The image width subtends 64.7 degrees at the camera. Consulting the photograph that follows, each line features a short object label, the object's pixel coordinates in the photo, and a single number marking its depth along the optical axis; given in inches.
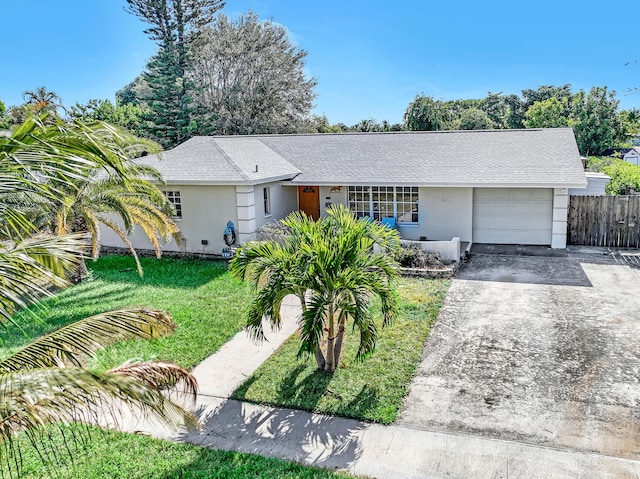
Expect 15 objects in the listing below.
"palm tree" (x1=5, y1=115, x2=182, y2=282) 494.0
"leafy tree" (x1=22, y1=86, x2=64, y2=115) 1285.7
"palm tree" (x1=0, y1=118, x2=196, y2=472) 137.4
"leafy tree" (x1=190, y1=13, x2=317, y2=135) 1533.0
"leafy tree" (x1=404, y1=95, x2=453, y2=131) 1659.7
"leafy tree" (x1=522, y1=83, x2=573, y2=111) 2339.4
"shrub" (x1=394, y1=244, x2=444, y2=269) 570.3
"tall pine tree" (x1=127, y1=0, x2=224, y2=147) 1428.4
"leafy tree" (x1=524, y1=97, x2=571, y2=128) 1796.3
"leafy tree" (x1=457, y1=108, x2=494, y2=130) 1936.5
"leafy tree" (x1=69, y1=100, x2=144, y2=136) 1385.3
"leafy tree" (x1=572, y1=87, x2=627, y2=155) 1670.8
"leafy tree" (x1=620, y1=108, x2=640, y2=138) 1551.4
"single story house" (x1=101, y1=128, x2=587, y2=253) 633.6
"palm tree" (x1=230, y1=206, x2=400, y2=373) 284.0
